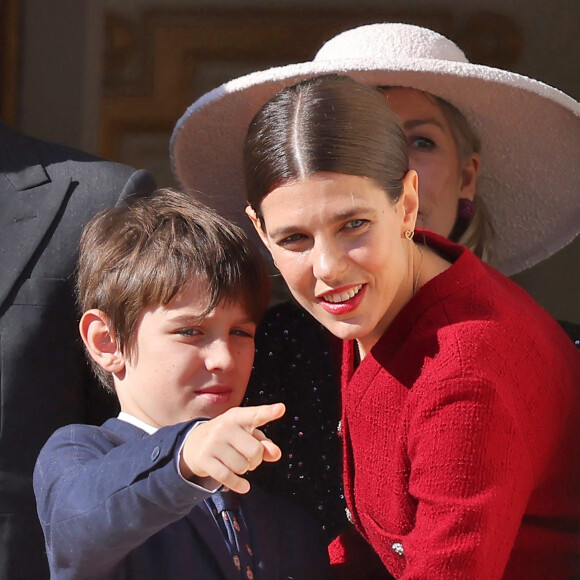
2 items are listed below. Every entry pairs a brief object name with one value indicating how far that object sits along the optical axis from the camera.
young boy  6.28
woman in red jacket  6.22
